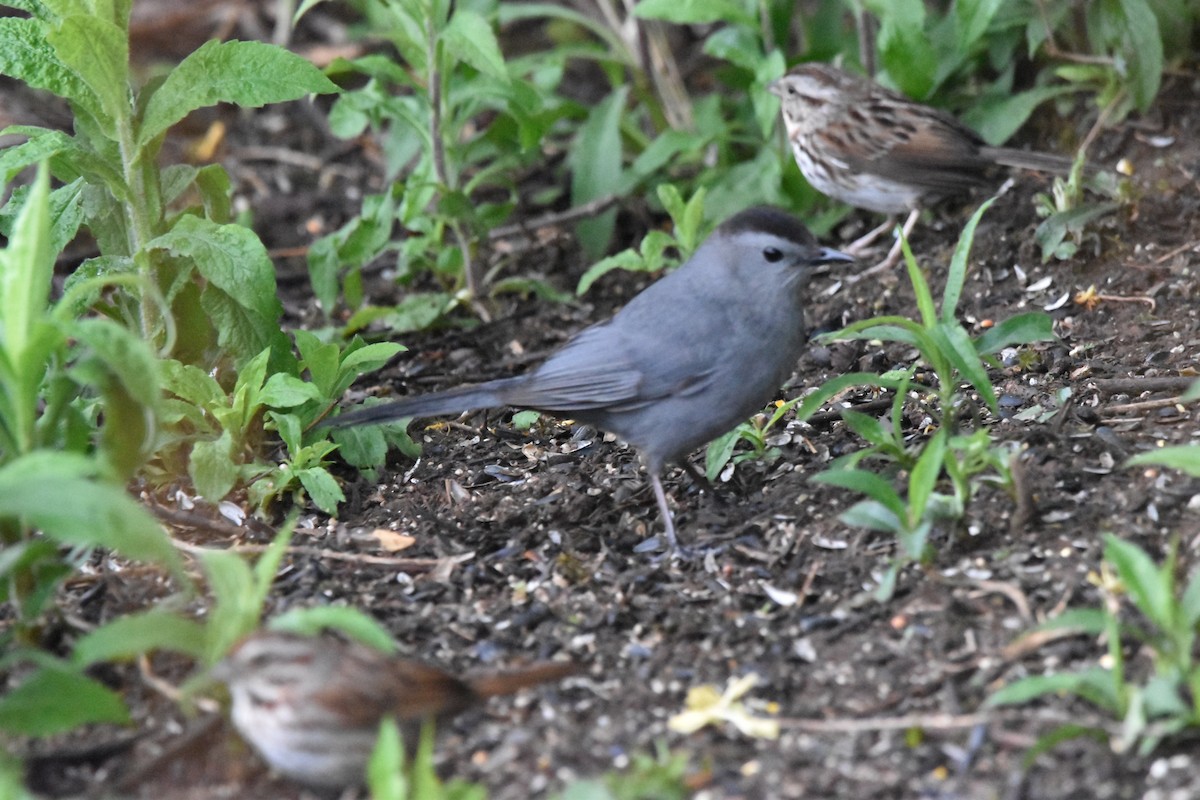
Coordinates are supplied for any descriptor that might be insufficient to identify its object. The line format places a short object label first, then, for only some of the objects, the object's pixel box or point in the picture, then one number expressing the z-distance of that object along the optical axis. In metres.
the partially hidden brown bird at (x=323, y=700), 6.45
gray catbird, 9.00
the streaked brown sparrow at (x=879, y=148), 12.27
